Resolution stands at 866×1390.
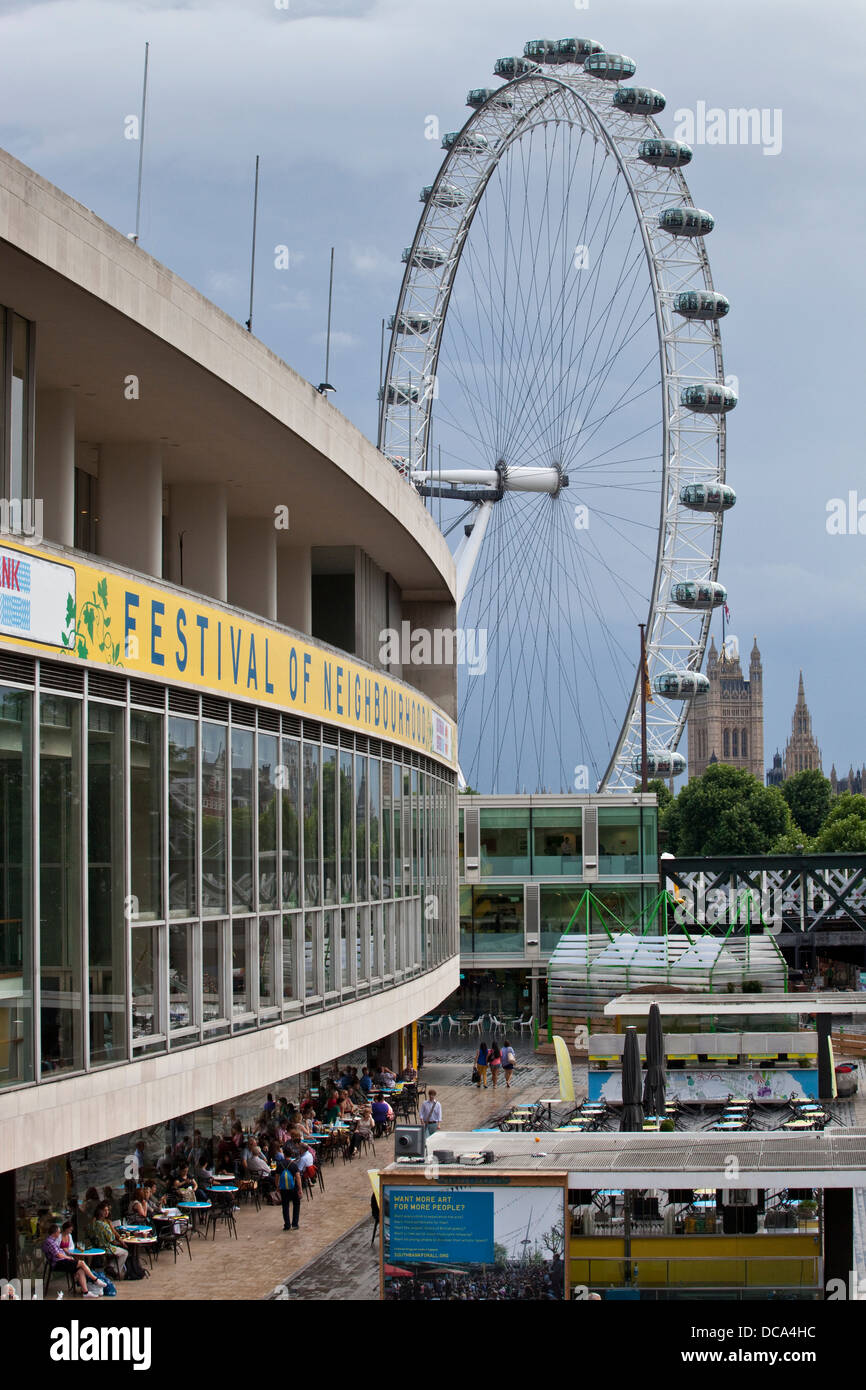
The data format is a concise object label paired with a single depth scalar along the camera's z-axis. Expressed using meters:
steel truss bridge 60.03
